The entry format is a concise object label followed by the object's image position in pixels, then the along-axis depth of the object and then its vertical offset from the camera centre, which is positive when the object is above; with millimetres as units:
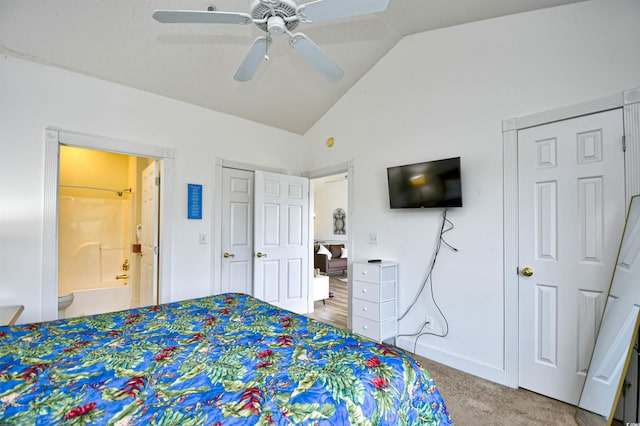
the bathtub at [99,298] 3764 -1125
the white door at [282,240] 3633 -326
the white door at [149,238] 3072 -259
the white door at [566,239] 1957 -166
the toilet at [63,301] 3002 -896
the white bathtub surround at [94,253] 3959 -556
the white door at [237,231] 3588 -197
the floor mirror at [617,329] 1660 -665
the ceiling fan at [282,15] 1422 +1028
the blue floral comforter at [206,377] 856 -578
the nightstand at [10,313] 1932 -700
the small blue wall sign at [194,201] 3225 +159
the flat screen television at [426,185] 2590 +298
